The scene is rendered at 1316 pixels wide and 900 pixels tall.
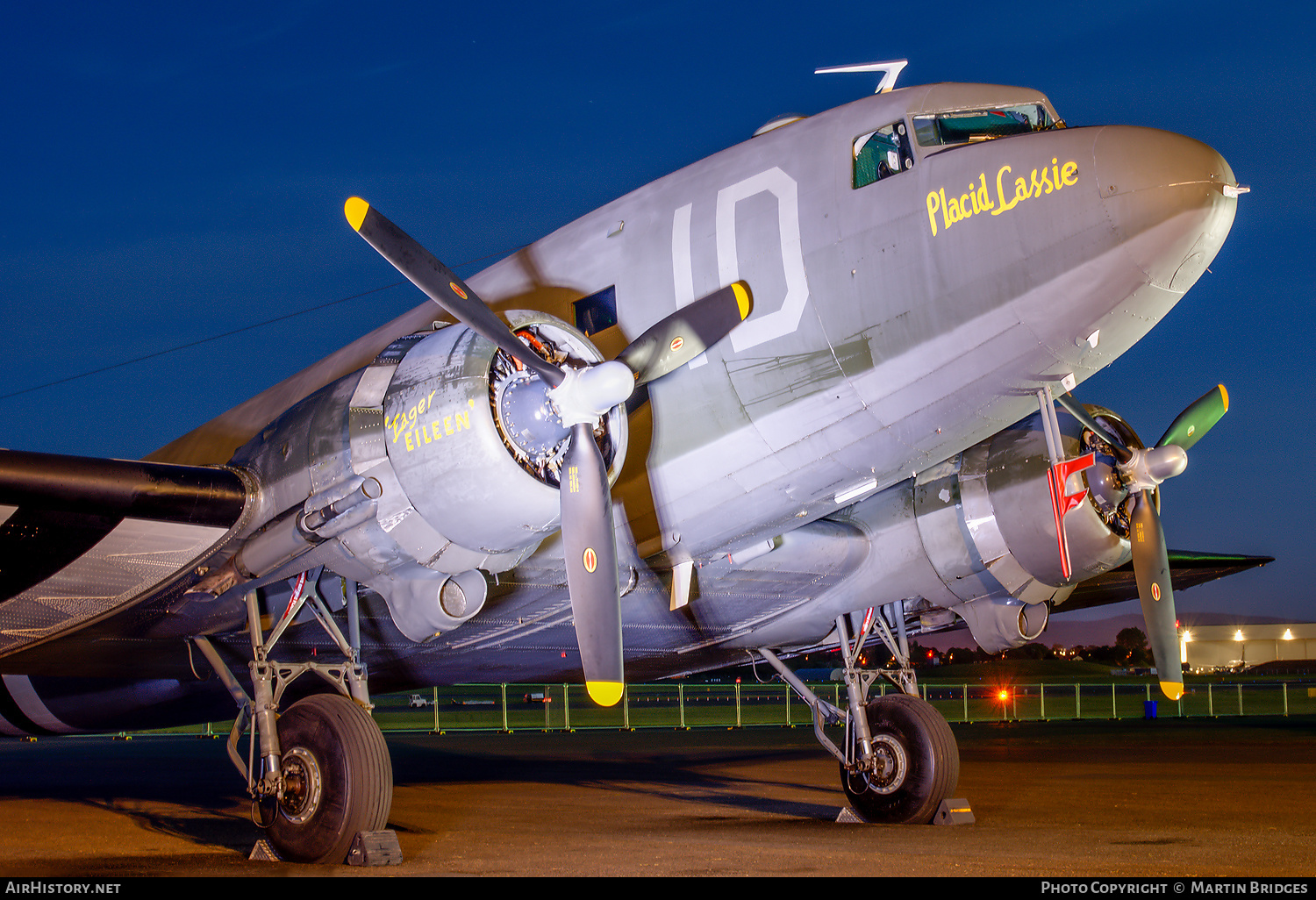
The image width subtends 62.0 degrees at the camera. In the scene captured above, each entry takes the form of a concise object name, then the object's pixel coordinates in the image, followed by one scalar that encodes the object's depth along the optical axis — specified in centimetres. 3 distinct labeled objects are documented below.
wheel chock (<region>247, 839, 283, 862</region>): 872
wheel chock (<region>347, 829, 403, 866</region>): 805
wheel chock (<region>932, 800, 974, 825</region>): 1098
